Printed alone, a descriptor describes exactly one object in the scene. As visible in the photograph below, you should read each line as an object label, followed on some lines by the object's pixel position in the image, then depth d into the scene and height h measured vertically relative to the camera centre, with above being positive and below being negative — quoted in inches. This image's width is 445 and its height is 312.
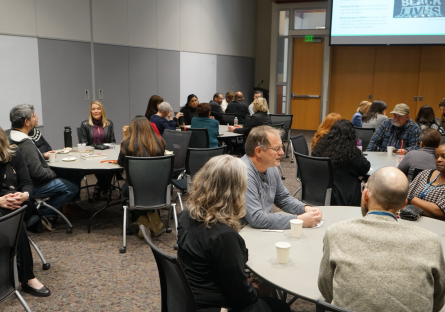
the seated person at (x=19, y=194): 116.6 -34.1
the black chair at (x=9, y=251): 84.1 -35.6
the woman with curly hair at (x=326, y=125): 180.9 -16.1
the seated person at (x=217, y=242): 66.7 -25.6
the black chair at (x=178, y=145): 193.9 -28.3
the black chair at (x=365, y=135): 222.6 -24.9
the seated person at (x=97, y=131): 210.5 -24.0
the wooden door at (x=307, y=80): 475.8 +9.7
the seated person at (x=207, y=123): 244.1 -21.6
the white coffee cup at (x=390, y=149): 190.2 -27.7
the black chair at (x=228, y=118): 323.9 -24.8
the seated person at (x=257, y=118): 268.2 -20.3
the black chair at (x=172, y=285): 62.1 -32.4
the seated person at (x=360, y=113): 264.1 -16.2
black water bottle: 199.9 -26.2
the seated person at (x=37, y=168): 146.7 -31.0
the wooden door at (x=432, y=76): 430.0 +15.3
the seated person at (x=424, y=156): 141.2 -22.9
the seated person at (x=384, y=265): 52.1 -22.7
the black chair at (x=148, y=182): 145.3 -34.9
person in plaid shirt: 199.5 -22.0
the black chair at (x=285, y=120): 315.9 -24.8
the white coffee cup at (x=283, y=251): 74.9 -29.9
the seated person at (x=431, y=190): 109.0 -27.8
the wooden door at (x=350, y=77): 459.2 +13.7
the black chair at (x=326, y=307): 49.5 -26.8
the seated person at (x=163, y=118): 233.8 -18.5
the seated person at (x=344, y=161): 143.0 -25.2
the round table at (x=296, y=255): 68.8 -32.4
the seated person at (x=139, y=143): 154.0 -21.7
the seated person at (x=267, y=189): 93.4 -25.6
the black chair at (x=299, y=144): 188.1 -26.6
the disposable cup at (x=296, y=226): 87.8 -29.7
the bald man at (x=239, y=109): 334.9 -18.0
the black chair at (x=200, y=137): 222.8 -27.8
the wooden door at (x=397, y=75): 441.1 +16.3
